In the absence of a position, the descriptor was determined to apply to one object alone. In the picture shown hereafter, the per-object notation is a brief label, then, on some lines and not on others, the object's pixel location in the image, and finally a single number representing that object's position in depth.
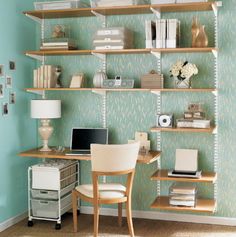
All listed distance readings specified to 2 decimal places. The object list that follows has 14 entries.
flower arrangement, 4.45
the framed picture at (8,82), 4.64
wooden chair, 4.02
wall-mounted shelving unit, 4.38
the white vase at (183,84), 4.53
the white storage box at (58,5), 4.69
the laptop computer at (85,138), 4.84
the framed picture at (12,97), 4.69
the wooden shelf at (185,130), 4.38
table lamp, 4.73
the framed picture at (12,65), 4.67
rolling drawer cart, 4.57
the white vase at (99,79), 4.74
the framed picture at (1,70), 4.51
